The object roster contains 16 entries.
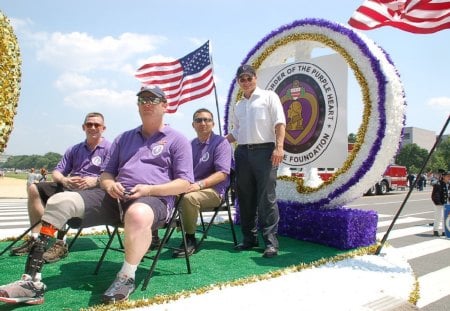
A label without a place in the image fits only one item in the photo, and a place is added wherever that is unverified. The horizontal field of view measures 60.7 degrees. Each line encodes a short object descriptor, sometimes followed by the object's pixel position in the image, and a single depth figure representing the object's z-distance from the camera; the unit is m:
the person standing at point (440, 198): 7.68
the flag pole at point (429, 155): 4.09
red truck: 21.55
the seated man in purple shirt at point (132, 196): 2.48
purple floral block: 4.70
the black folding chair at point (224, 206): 4.22
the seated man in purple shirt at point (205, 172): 3.93
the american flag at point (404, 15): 4.20
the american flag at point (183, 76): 7.20
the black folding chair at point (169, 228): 2.92
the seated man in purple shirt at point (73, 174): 3.84
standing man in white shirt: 4.21
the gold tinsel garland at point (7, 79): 2.74
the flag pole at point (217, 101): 6.46
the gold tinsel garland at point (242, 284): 2.43
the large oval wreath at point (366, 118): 4.76
